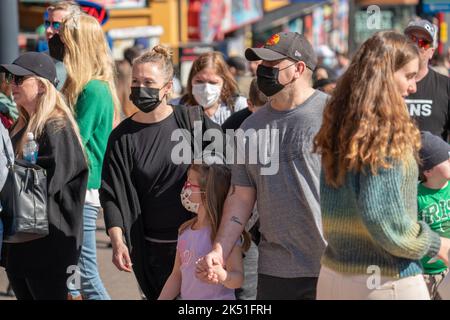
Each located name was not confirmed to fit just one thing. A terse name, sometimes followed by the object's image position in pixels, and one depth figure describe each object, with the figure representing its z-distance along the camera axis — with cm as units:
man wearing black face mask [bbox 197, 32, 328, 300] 805
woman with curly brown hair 663
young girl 866
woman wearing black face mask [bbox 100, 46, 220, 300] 974
